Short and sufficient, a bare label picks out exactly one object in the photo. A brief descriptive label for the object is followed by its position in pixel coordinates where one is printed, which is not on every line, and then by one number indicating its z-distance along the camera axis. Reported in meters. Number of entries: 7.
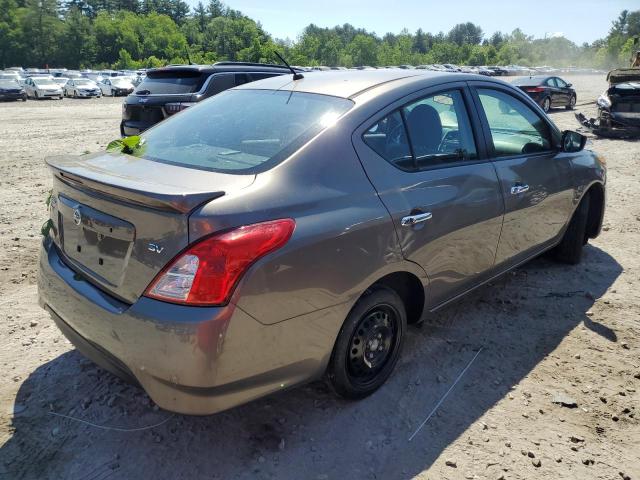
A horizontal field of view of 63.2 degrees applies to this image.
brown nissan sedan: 2.12
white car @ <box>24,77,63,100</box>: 32.53
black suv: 8.26
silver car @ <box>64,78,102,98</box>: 34.16
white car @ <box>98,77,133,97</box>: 36.19
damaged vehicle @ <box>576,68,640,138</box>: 12.76
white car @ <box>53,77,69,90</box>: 34.53
